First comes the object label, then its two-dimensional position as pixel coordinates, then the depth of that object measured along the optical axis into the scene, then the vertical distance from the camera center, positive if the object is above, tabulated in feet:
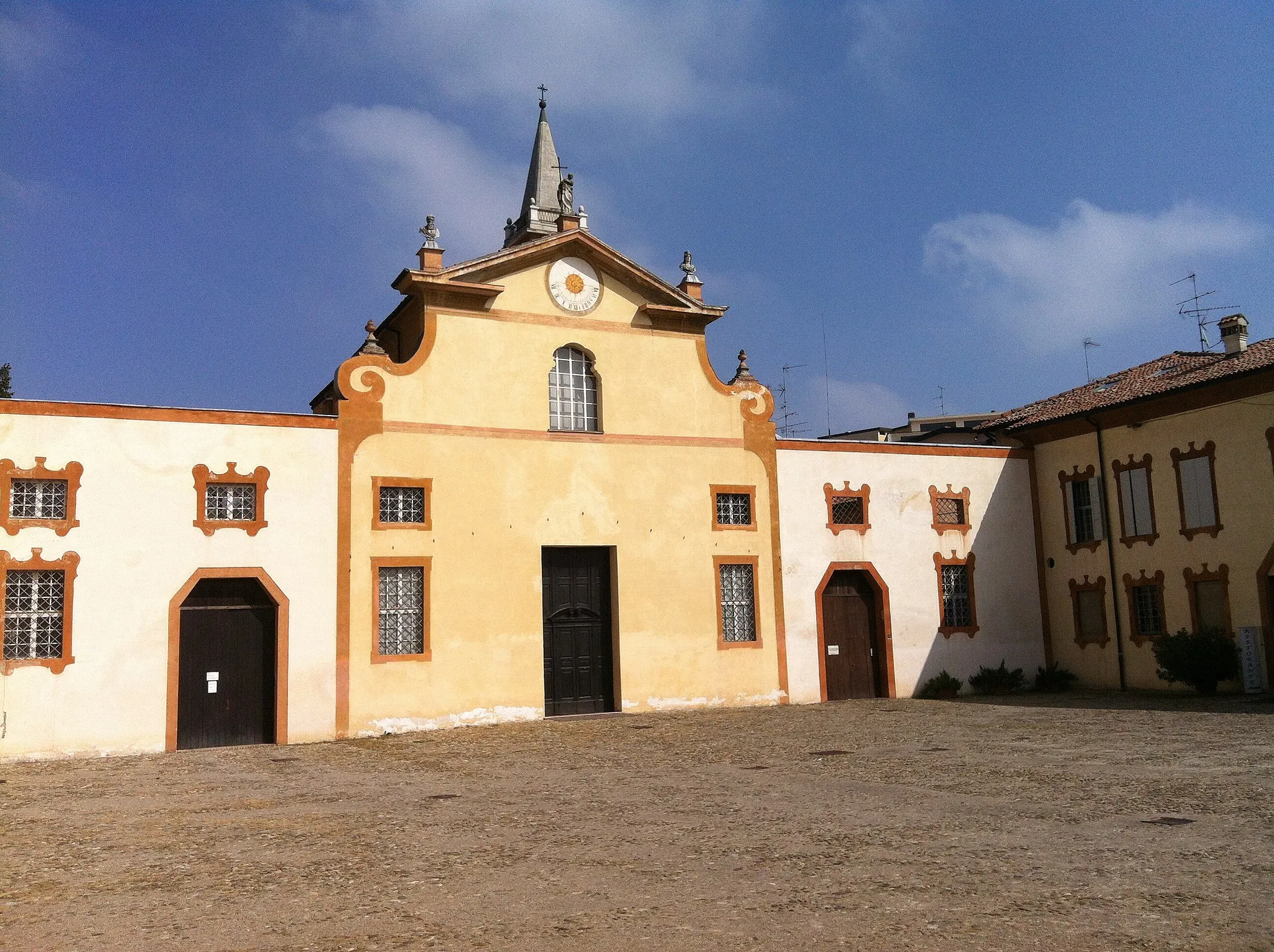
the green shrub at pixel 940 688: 78.33 -5.79
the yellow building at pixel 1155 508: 69.05 +6.36
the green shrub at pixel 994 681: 80.12 -5.57
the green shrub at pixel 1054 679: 81.10 -5.67
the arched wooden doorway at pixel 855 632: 76.74 -1.49
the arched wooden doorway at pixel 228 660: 58.49 -1.36
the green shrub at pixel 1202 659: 69.56 -3.91
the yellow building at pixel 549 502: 64.03 +7.67
